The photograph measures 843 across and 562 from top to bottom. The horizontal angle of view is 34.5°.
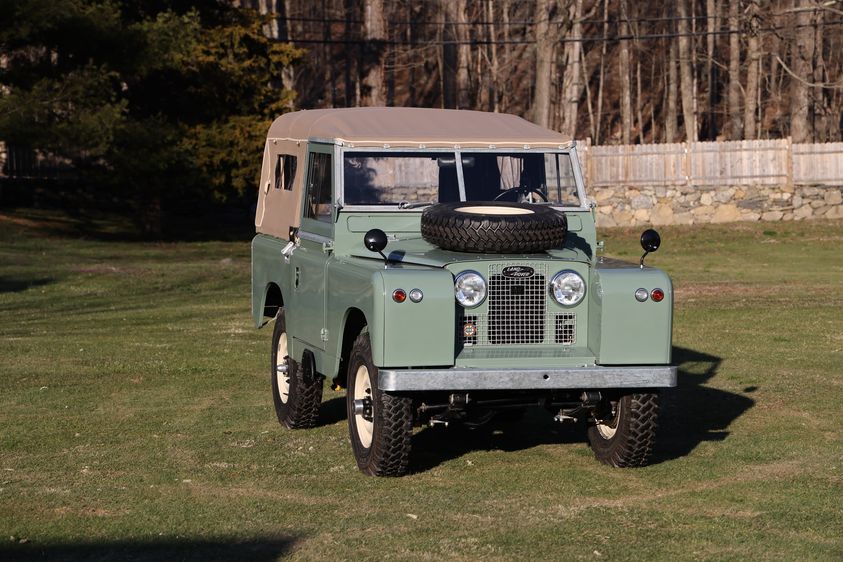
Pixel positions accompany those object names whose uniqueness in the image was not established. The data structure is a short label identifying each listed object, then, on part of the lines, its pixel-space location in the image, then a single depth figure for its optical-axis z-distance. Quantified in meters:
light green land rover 8.28
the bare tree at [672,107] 59.54
